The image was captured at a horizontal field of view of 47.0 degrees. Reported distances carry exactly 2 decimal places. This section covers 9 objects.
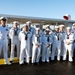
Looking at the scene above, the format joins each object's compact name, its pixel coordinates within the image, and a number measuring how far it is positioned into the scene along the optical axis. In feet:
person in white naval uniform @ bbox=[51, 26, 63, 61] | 15.37
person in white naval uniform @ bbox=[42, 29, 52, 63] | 14.46
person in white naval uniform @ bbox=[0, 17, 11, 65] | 12.39
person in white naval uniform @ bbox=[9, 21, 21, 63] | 13.86
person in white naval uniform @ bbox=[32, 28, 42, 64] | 13.60
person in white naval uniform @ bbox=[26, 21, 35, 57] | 14.45
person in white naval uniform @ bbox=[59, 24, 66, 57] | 15.52
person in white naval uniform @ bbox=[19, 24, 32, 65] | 13.18
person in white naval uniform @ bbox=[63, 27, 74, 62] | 15.13
